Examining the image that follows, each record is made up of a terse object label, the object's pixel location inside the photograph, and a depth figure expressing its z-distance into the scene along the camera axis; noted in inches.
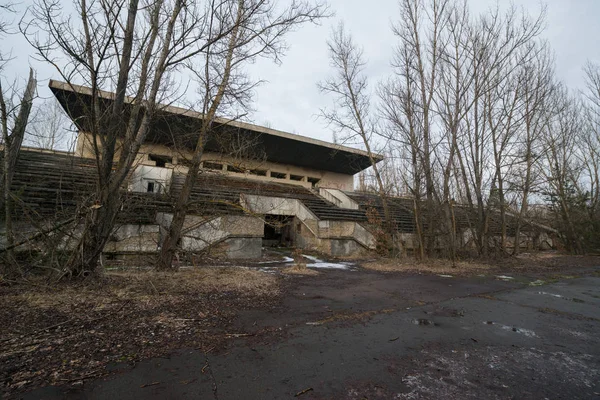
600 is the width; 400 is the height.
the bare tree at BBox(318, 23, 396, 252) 504.4
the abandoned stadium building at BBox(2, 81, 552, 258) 272.4
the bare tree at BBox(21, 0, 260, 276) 175.8
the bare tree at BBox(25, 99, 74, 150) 838.2
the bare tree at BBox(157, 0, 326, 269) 259.4
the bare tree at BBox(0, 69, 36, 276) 216.4
